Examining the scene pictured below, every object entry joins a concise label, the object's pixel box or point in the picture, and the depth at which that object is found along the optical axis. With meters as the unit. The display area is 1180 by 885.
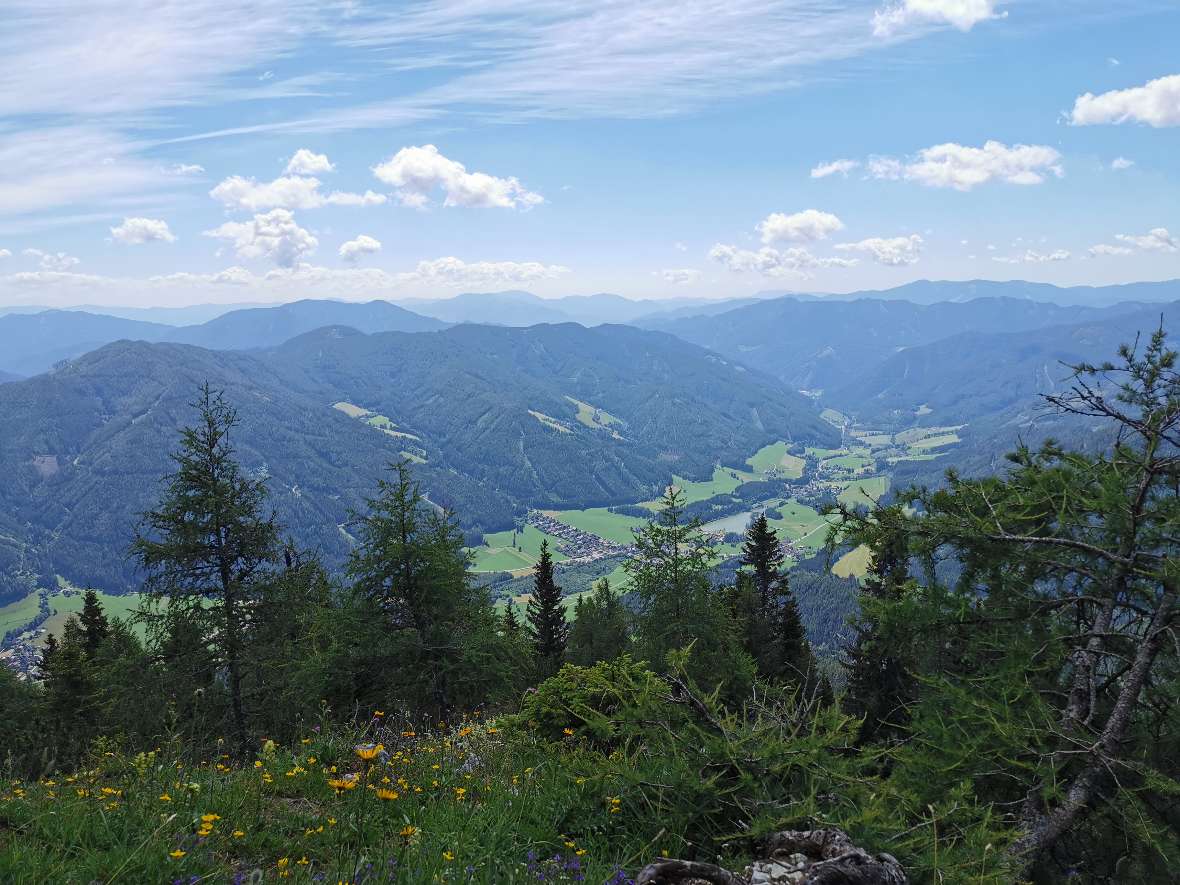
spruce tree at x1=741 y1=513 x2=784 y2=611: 37.12
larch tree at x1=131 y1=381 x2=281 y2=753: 16.48
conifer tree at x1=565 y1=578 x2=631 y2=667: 40.34
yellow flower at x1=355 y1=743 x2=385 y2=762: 3.69
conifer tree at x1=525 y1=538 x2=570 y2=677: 41.28
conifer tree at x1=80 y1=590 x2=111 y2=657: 37.22
